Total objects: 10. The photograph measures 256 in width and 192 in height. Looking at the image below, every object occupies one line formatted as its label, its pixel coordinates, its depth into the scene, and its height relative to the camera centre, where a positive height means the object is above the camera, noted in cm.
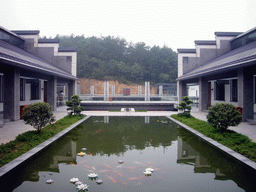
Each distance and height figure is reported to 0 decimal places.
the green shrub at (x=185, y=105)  1480 -84
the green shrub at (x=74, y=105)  1498 -83
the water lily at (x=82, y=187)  398 -188
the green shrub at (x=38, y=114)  793 -81
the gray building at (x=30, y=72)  1230 +158
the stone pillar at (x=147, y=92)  2761 +29
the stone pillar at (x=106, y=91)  2777 +44
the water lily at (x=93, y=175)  454 -187
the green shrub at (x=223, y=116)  841 -93
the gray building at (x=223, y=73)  1235 +159
